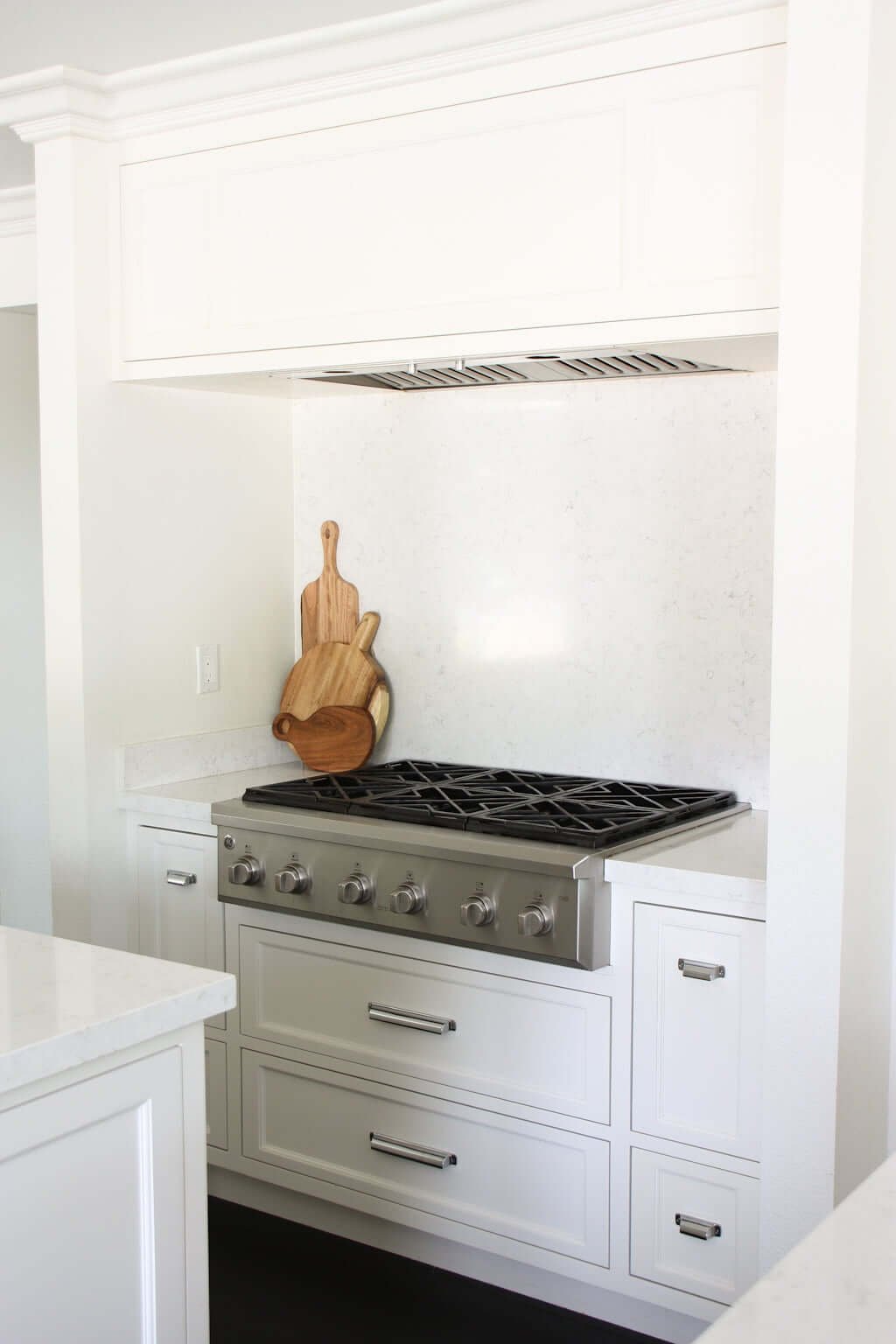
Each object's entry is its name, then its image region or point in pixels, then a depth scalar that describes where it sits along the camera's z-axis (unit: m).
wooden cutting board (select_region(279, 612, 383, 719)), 3.24
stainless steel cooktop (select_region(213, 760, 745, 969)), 2.26
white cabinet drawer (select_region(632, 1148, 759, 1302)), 2.18
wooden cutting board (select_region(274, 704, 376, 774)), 3.16
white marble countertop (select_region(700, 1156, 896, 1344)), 0.79
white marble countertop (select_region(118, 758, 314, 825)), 2.85
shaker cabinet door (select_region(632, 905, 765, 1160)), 2.15
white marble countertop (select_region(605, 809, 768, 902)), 2.13
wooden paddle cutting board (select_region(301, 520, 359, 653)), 3.32
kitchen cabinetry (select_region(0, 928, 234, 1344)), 1.33
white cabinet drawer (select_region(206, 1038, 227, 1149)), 2.84
